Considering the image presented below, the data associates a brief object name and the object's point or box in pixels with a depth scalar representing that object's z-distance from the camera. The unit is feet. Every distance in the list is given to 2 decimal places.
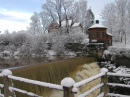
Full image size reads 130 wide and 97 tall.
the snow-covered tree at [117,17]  72.76
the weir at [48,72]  20.86
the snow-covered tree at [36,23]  112.22
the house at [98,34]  55.53
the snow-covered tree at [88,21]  87.66
